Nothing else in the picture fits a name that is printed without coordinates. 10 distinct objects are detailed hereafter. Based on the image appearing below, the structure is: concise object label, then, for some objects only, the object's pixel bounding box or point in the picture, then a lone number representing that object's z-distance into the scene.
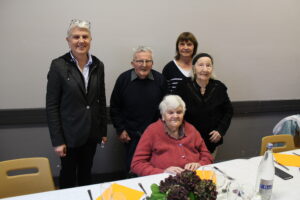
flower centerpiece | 1.03
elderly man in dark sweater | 2.36
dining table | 1.37
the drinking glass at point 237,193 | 1.28
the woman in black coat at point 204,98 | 2.34
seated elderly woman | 1.89
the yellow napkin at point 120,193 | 1.17
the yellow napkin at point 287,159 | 1.81
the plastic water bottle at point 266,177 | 1.33
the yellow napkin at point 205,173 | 1.53
